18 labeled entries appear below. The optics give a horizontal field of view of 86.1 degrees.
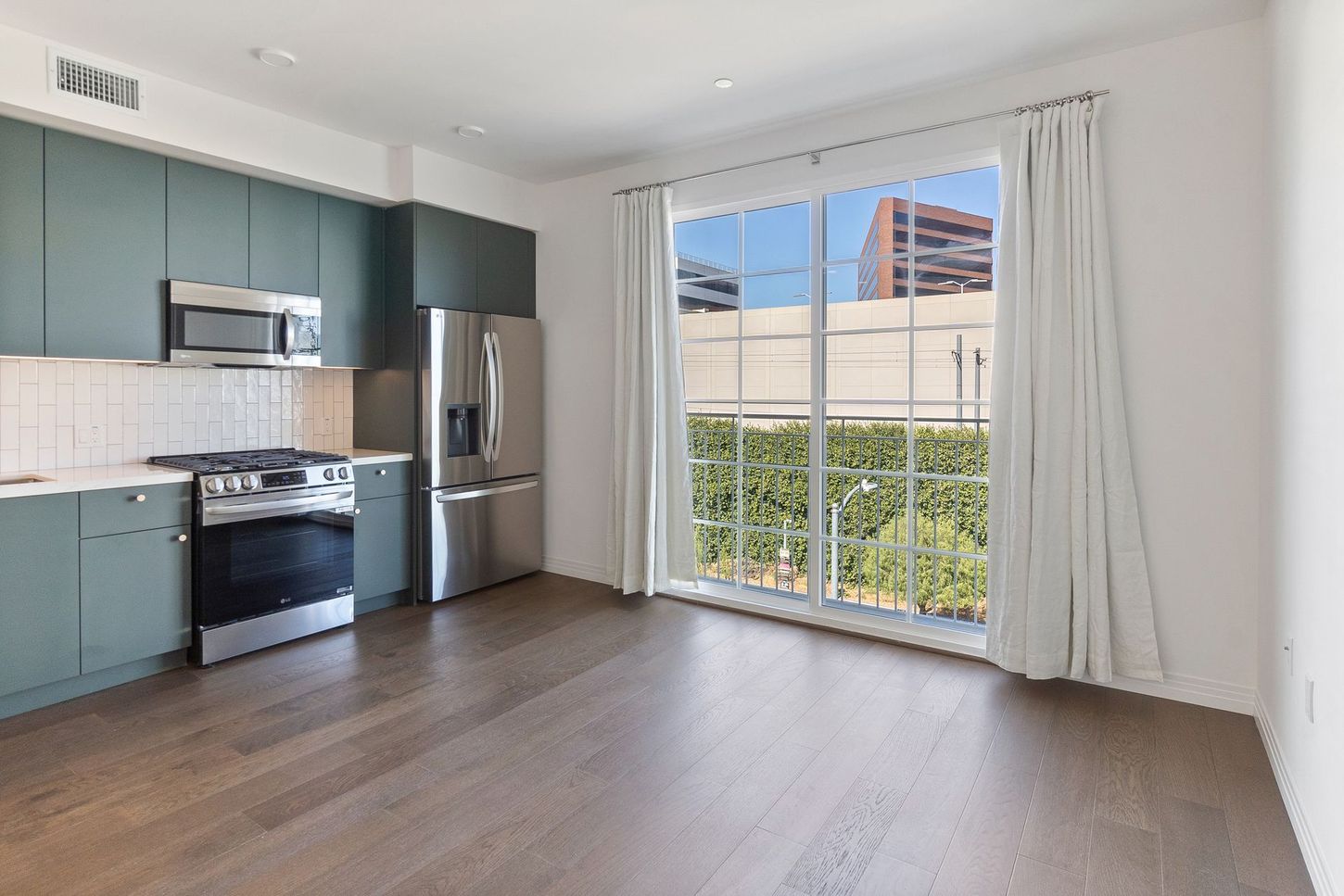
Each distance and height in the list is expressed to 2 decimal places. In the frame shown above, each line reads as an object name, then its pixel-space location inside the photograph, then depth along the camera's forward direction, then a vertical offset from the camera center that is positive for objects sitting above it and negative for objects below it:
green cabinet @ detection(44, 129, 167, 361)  3.06 +0.85
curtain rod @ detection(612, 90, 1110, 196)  3.00 +1.49
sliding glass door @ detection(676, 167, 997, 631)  3.49 +0.26
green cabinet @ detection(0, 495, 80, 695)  2.75 -0.58
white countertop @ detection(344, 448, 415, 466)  4.02 -0.09
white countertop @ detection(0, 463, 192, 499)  2.79 -0.15
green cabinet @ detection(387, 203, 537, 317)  4.23 +1.12
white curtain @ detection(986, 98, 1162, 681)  2.93 +0.03
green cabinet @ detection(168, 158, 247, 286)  3.43 +1.07
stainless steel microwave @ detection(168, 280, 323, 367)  3.45 +0.59
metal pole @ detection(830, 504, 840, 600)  3.90 -0.63
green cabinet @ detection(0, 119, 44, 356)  2.90 +0.83
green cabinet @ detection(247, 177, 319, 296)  3.75 +1.09
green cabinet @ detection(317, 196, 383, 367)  4.08 +0.93
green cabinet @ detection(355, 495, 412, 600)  4.05 -0.60
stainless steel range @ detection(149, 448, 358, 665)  3.29 -0.52
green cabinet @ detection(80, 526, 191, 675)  2.97 -0.66
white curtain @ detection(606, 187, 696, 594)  4.25 +0.18
